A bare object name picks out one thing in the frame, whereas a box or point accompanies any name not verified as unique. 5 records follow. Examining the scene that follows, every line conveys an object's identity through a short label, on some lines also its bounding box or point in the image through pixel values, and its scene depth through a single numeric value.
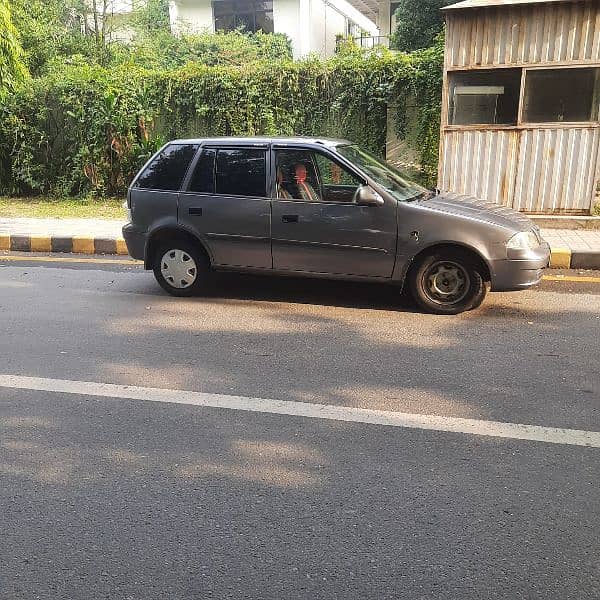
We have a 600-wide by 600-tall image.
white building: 26.44
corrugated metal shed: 8.71
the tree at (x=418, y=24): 20.30
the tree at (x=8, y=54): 14.05
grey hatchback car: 5.66
